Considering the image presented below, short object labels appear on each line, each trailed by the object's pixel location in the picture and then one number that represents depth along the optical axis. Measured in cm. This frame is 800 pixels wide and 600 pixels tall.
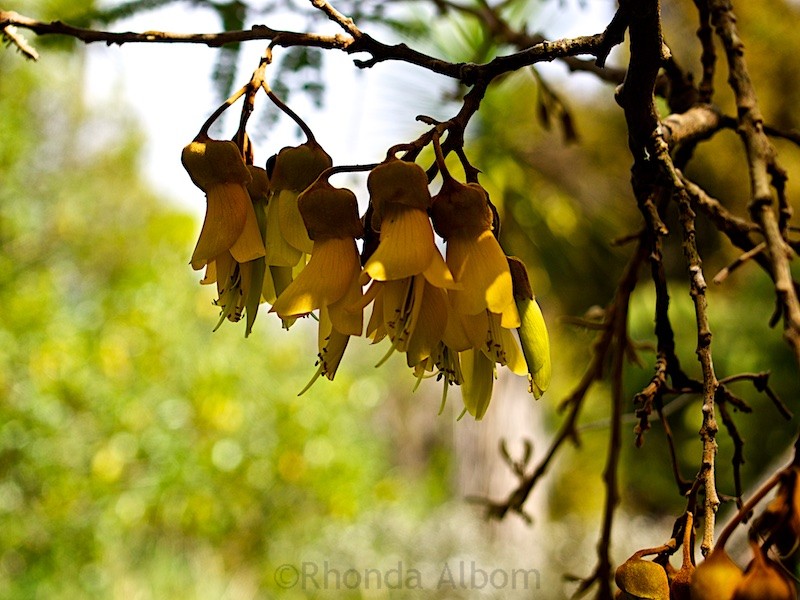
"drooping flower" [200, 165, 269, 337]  45
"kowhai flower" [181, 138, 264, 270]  43
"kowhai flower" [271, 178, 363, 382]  40
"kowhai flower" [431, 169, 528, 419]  39
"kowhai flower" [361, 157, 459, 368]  38
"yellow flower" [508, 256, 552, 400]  42
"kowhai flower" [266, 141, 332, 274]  44
